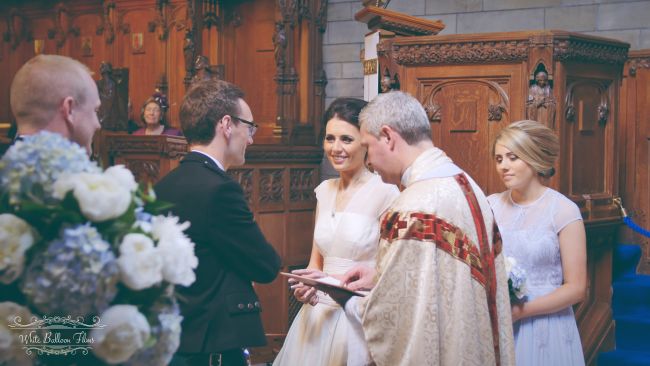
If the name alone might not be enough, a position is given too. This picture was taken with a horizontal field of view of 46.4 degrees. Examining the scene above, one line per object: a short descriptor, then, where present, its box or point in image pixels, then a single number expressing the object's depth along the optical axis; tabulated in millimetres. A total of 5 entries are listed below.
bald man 1715
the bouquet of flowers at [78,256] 1338
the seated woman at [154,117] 6762
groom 2311
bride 3129
